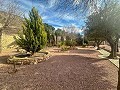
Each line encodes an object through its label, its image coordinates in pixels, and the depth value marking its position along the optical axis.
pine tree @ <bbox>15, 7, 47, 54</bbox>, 6.95
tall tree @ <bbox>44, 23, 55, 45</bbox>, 16.31
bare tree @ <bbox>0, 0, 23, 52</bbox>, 8.91
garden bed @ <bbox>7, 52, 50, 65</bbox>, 5.76
